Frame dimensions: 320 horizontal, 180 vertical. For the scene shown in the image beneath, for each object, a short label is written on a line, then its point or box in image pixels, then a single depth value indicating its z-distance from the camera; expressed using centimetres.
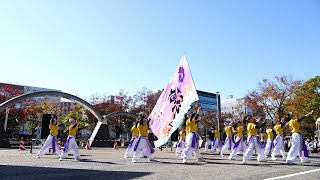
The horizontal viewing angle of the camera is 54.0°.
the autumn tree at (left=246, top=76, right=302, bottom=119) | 3994
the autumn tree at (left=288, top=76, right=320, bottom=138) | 4134
